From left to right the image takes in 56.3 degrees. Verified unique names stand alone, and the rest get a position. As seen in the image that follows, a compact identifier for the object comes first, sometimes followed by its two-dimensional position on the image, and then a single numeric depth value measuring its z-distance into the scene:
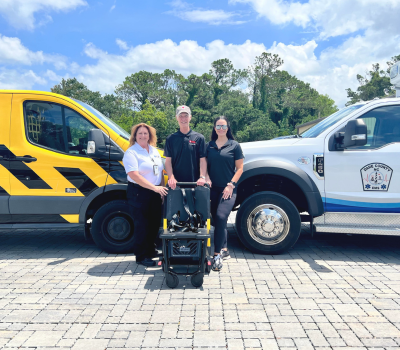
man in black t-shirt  4.73
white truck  4.91
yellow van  5.13
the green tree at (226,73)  90.00
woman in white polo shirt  4.57
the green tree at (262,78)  81.88
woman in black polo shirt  4.77
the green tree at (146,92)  79.19
